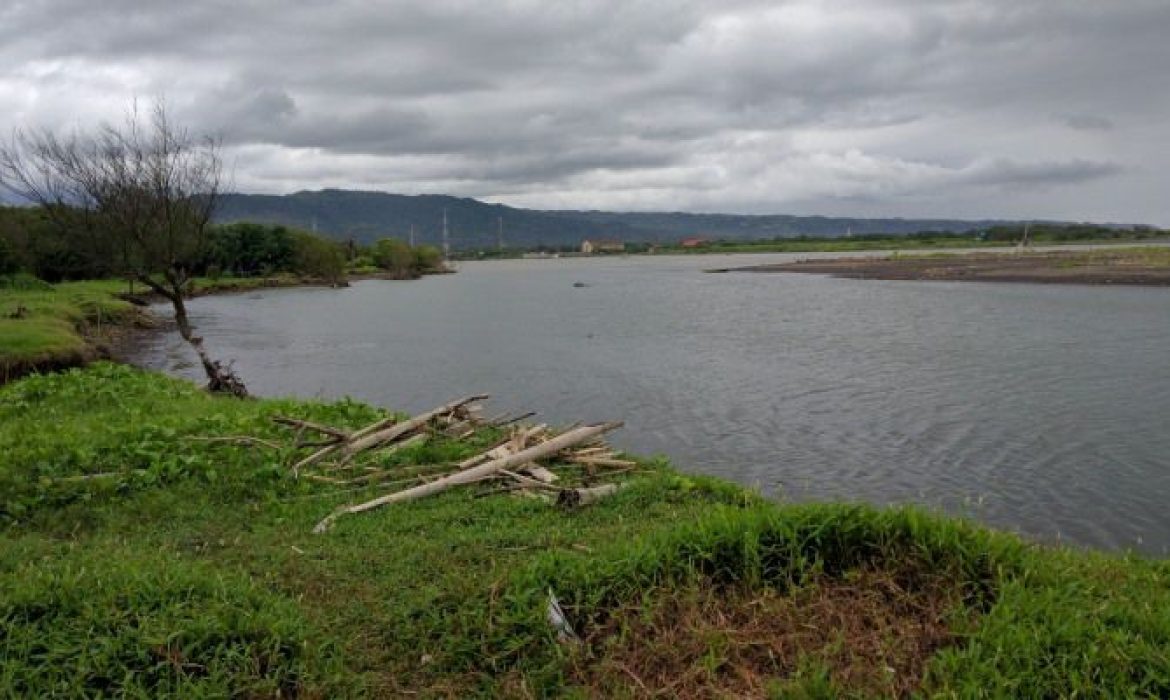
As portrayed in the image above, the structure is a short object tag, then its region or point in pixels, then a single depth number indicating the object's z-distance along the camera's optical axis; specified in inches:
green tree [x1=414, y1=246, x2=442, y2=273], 6412.4
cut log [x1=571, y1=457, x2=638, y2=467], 466.3
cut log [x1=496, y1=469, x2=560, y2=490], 400.2
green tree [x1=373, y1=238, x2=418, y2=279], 5915.4
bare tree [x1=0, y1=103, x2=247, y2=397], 1046.4
